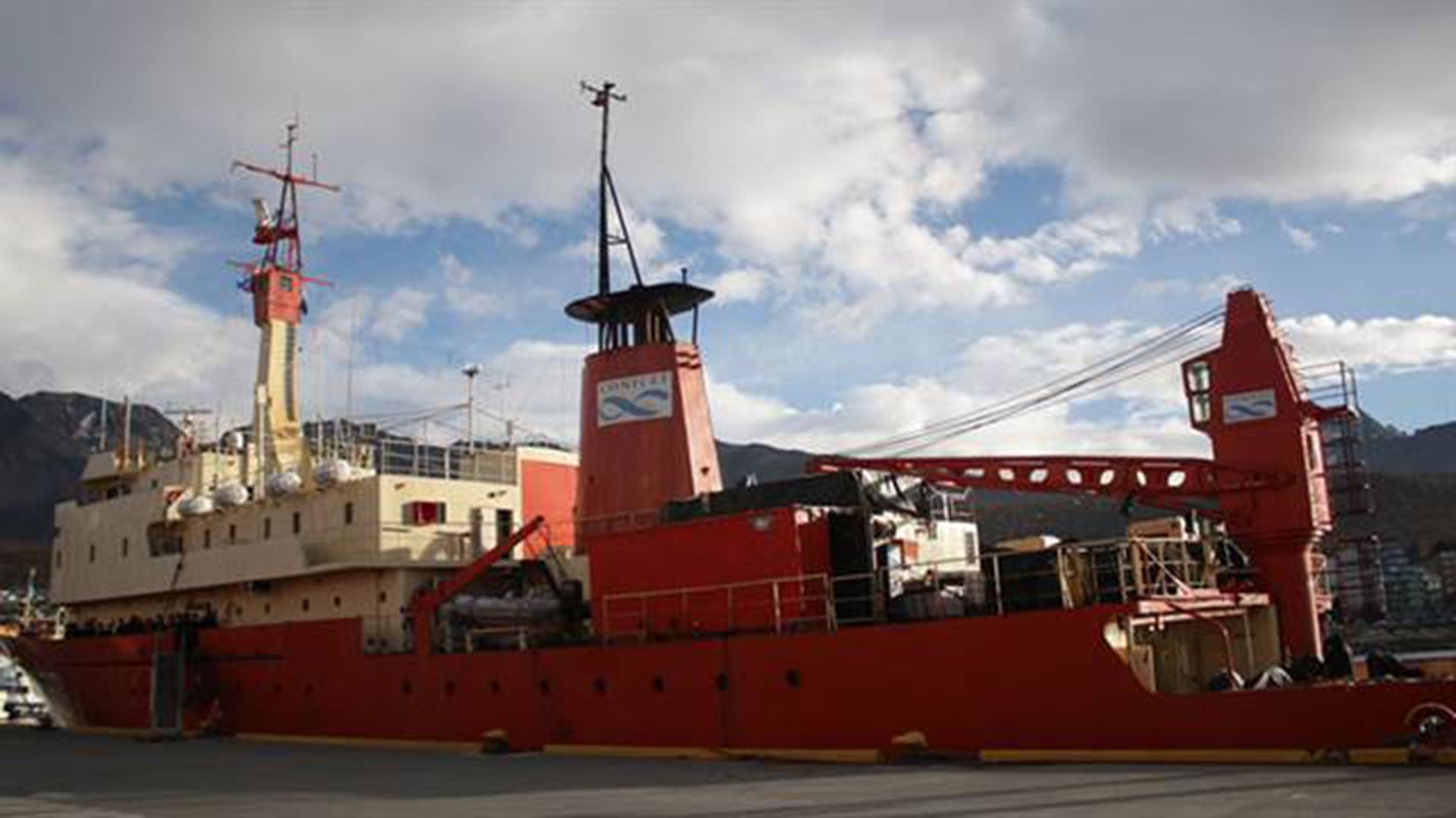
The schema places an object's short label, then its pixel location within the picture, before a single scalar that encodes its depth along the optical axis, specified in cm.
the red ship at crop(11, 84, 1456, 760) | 1394
